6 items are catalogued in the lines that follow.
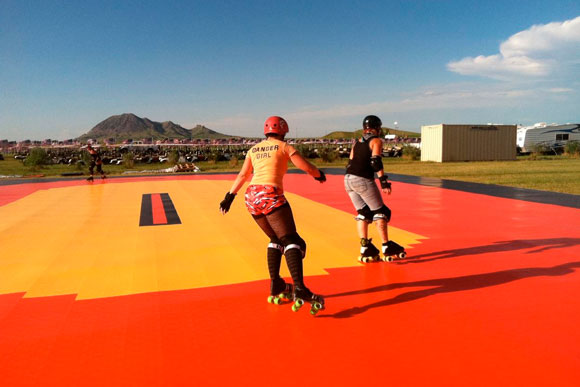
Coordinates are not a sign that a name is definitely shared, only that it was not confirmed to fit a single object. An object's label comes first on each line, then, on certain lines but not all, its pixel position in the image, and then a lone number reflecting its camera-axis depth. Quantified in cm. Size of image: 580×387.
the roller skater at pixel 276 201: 421
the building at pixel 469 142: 3541
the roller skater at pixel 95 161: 2033
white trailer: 4561
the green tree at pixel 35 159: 3619
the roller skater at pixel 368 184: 590
